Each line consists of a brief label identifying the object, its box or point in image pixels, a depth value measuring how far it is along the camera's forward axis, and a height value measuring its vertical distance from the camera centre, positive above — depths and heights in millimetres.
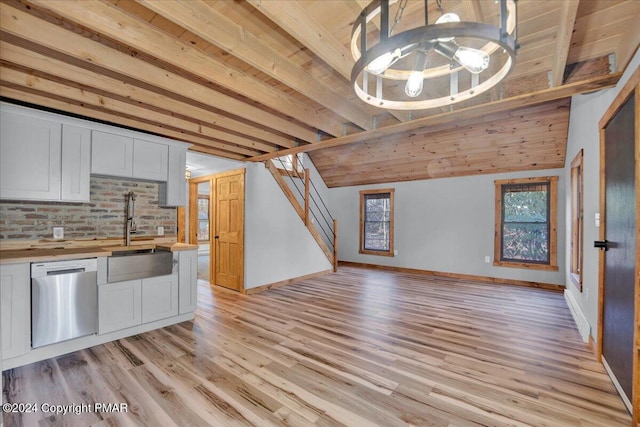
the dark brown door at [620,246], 1946 -206
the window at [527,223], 5336 -126
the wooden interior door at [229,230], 5109 -281
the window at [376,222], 7285 -157
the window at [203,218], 9516 -97
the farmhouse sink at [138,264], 3078 -547
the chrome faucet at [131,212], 3697 +35
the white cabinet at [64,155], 2750 +648
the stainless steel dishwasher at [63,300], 2623 -812
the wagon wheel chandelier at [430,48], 1027 +734
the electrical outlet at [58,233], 3197 -203
